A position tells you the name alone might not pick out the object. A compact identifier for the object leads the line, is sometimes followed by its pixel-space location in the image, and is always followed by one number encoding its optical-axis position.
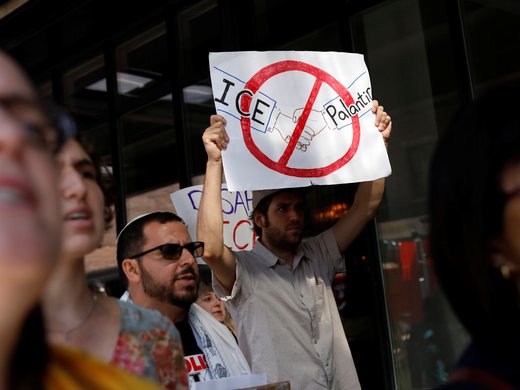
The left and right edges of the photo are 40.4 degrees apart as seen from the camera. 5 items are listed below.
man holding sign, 2.96
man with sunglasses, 2.81
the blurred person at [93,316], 1.26
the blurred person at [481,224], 1.13
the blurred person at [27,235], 0.56
